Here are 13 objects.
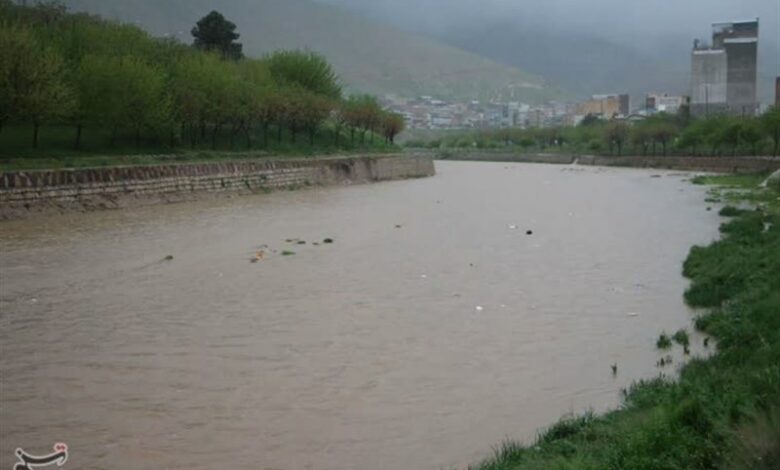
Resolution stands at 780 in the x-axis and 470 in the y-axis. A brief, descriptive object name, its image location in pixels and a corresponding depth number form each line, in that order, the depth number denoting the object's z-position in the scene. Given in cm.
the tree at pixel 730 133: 8494
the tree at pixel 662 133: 10875
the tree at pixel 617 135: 11781
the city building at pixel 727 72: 14638
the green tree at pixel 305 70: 8450
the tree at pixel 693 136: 9625
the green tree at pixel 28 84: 3778
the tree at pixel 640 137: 11242
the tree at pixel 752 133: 8094
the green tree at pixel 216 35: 8844
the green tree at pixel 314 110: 6819
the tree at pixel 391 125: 9312
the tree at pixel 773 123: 7419
